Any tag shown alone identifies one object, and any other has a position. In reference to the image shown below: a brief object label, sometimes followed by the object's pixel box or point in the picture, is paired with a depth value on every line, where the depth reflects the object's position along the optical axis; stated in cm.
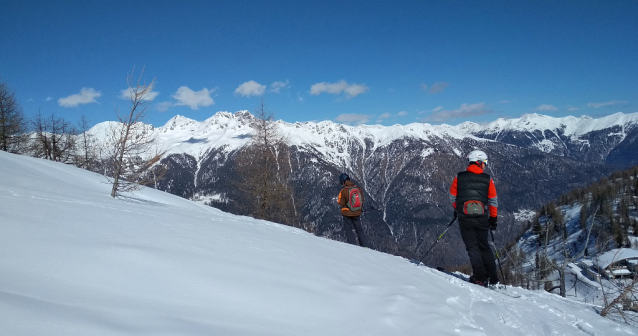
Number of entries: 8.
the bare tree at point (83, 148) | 3128
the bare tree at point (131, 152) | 1137
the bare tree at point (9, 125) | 2544
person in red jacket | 688
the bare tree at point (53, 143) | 3052
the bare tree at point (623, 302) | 546
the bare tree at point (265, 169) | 2062
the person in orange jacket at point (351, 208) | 1027
